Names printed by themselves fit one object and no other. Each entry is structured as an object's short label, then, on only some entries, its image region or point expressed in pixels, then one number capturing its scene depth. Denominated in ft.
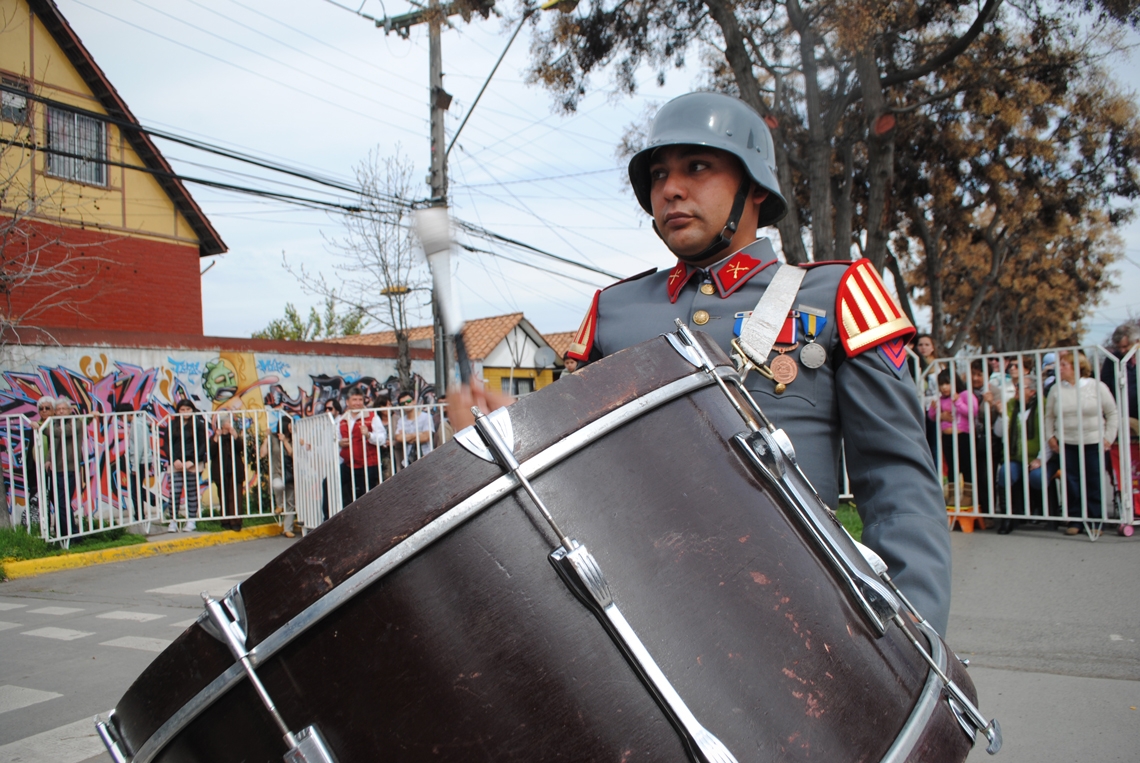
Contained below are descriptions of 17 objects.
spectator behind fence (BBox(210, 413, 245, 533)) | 33.50
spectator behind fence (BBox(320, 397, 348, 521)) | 30.30
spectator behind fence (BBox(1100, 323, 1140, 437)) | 21.47
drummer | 4.67
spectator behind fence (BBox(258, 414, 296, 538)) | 33.32
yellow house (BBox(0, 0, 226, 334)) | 51.60
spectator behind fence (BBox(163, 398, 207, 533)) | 32.89
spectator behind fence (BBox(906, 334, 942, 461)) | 24.75
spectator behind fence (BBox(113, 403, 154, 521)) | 31.32
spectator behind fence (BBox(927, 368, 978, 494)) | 23.73
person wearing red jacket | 29.86
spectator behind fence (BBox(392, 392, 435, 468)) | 30.35
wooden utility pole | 38.10
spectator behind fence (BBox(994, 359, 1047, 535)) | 22.57
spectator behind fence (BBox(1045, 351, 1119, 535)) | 21.47
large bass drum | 2.96
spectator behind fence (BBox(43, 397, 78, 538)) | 28.86
